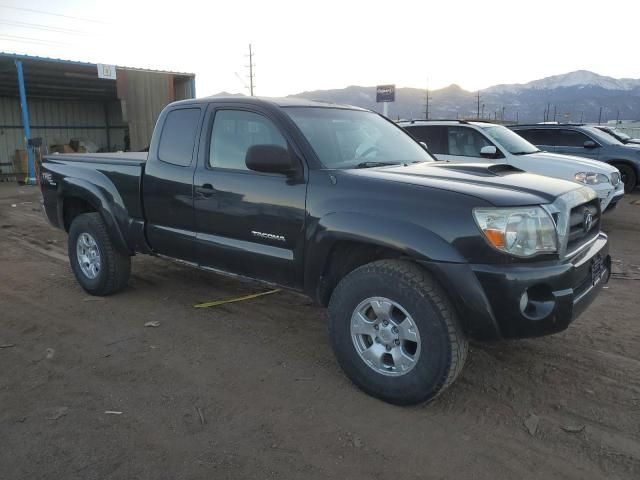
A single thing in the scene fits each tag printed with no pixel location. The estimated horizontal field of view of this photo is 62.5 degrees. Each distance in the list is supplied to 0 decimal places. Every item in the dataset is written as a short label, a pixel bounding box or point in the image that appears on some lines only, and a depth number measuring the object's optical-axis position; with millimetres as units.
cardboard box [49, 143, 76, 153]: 22531
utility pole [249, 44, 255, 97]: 60138
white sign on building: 17656
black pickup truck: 2889
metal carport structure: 17953
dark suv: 12062
